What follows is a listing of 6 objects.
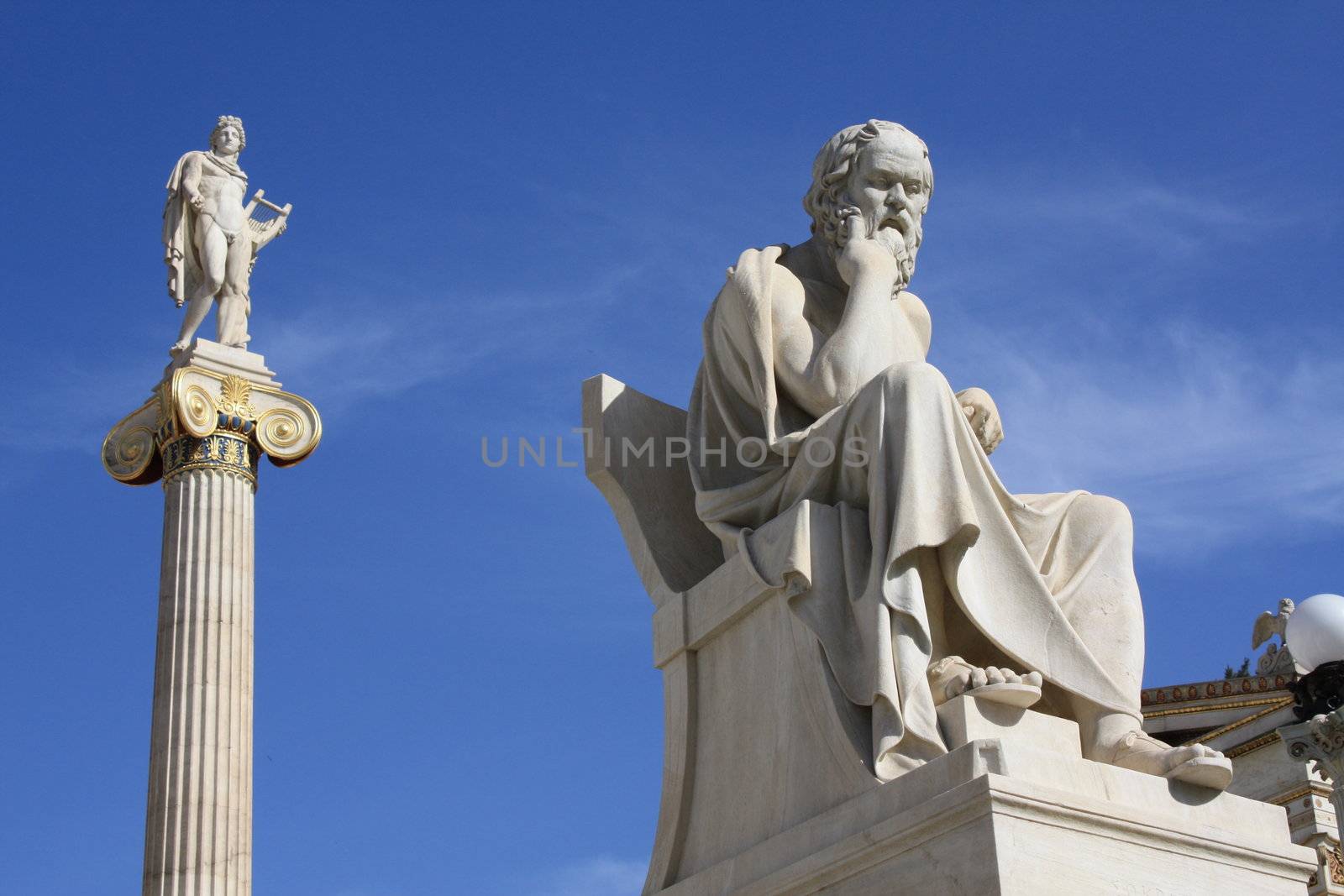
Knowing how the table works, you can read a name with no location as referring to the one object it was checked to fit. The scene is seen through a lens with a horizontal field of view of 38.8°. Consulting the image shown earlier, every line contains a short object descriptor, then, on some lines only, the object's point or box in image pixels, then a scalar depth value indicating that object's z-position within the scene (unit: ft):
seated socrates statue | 19.54
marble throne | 17.83
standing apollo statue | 61.31
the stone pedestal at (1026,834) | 17.58
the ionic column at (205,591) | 50.52
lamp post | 33.14
